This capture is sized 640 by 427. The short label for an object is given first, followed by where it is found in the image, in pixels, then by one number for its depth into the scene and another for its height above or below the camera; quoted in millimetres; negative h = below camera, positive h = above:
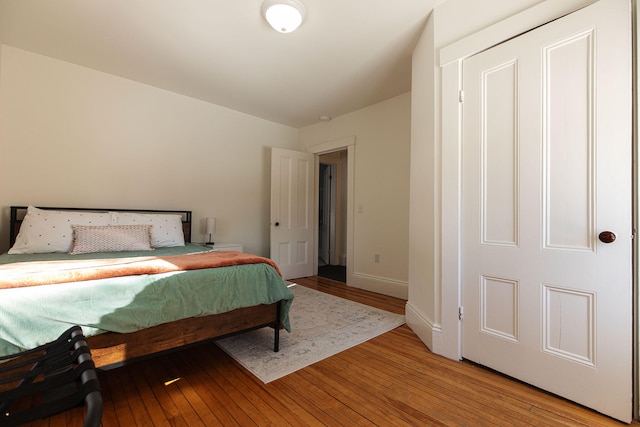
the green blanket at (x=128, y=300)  1162 -458
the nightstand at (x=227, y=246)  3511 -431
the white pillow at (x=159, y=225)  2879 -130
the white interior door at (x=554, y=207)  1386 +39
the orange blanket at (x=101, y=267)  1226 -307
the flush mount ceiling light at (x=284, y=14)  1965 +1477
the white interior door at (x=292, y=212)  4238 +26
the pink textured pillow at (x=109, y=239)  2457 -240
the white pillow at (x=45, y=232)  2353 -166
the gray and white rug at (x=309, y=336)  1871 -1024
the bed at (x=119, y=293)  1203 -419
